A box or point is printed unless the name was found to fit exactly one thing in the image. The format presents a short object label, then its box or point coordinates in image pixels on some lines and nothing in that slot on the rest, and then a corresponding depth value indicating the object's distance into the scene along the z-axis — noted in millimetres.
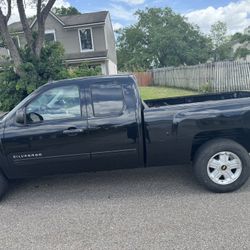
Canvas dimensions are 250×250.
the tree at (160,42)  48719
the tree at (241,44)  53812
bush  11695
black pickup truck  4059
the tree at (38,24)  12281
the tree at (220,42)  60062
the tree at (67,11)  50312
